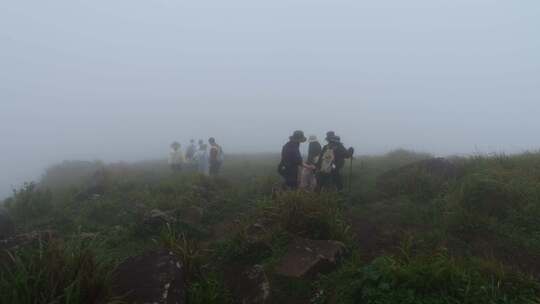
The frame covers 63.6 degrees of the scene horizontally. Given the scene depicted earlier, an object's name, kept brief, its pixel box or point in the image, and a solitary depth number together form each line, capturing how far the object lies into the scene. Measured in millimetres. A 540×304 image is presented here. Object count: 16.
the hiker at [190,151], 21391
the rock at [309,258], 6395
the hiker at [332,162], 11289
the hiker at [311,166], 11891
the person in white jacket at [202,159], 19122
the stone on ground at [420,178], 10305
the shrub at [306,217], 7477
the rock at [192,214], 9880
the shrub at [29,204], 12094
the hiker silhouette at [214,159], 17594
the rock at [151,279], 5504
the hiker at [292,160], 10984
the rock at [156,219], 8898
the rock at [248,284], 5977
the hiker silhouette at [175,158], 19531
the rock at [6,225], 8758
